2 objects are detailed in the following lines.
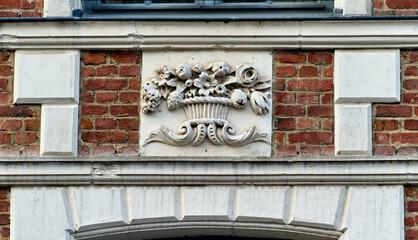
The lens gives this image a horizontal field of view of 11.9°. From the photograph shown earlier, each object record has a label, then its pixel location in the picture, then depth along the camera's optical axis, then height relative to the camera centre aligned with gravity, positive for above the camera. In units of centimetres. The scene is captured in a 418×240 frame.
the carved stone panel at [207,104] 1264 +63
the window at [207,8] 1321 +129
